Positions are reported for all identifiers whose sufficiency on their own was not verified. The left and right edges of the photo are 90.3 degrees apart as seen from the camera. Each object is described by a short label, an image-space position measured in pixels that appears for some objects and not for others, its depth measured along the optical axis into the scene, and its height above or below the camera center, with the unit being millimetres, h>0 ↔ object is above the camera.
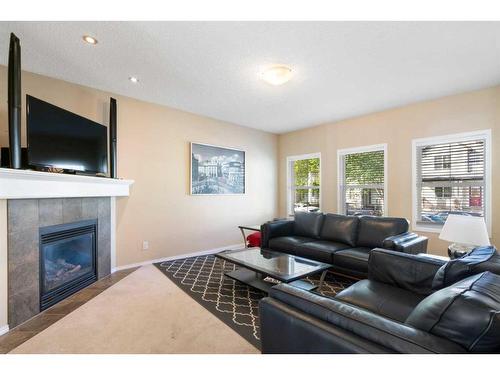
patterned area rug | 2184 -1191
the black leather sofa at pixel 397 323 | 854 -544
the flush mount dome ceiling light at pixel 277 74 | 2647 +1220
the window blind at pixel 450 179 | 3377 +98
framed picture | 4418 +303
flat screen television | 2352 +497
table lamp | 2164 -411
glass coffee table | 2354 -837
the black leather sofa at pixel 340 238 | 2820 -702
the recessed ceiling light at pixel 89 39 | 2186 +1306
